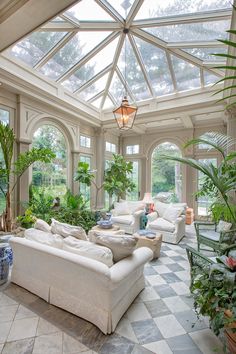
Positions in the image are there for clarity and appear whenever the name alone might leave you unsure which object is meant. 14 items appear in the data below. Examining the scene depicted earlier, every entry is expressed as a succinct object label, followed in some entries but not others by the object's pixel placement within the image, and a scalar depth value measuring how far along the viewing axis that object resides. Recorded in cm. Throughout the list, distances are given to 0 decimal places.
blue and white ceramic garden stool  271
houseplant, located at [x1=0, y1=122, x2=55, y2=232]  350
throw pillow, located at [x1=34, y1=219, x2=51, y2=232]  277
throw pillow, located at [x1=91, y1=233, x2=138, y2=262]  217
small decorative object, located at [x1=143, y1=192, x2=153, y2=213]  581
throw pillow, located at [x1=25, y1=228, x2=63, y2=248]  240
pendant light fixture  377
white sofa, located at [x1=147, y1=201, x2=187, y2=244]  449
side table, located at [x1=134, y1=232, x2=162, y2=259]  351
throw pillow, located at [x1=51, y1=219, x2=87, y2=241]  251
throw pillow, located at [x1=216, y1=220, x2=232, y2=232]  355
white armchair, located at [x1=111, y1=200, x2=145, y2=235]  503
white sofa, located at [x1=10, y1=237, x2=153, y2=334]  185
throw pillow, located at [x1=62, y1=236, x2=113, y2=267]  204
